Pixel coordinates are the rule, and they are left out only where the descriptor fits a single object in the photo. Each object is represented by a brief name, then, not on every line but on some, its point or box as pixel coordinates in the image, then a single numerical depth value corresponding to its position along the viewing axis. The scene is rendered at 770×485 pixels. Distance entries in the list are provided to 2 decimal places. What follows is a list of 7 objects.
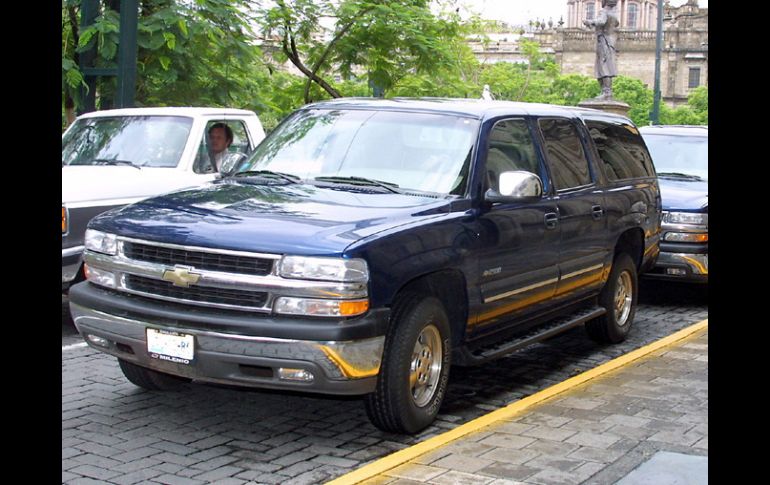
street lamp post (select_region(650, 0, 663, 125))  35.81
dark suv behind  10.40
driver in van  10.34
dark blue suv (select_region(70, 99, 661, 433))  5.23
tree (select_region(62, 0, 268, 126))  14.55
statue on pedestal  35.03
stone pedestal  32.09
